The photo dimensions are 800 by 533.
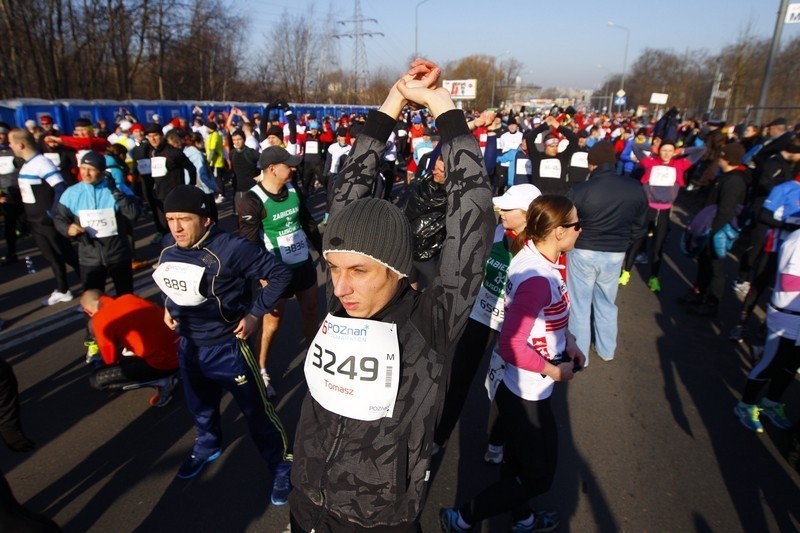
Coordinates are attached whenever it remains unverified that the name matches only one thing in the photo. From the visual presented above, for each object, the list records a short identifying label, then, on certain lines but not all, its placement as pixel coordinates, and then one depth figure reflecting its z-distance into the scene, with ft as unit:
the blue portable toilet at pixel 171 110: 72.49
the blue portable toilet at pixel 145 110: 66.85
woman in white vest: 7.34
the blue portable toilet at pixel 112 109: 60.80
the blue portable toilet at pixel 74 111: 55.42
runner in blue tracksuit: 8.75
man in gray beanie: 4.47
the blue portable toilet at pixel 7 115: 46.47
